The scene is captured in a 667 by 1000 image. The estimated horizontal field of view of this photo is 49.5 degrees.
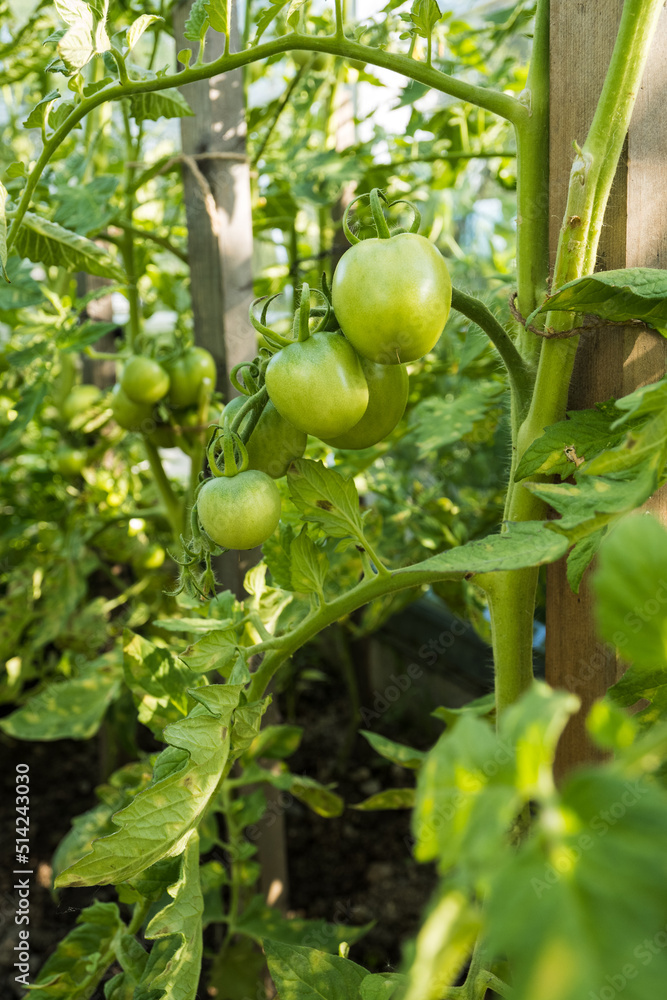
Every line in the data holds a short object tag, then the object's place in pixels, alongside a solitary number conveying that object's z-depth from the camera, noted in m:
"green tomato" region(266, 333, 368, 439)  0.48
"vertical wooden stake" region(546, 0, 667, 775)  0.54
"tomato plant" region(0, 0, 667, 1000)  0.21
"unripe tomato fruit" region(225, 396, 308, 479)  0.56
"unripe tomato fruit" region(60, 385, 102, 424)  1.45
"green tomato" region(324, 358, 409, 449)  0.54
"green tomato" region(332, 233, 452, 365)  0.44
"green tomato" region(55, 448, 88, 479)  1.45
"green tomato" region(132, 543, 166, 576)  1.53
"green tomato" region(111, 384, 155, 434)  1.11
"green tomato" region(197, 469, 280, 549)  0.51
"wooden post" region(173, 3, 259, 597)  1.05
